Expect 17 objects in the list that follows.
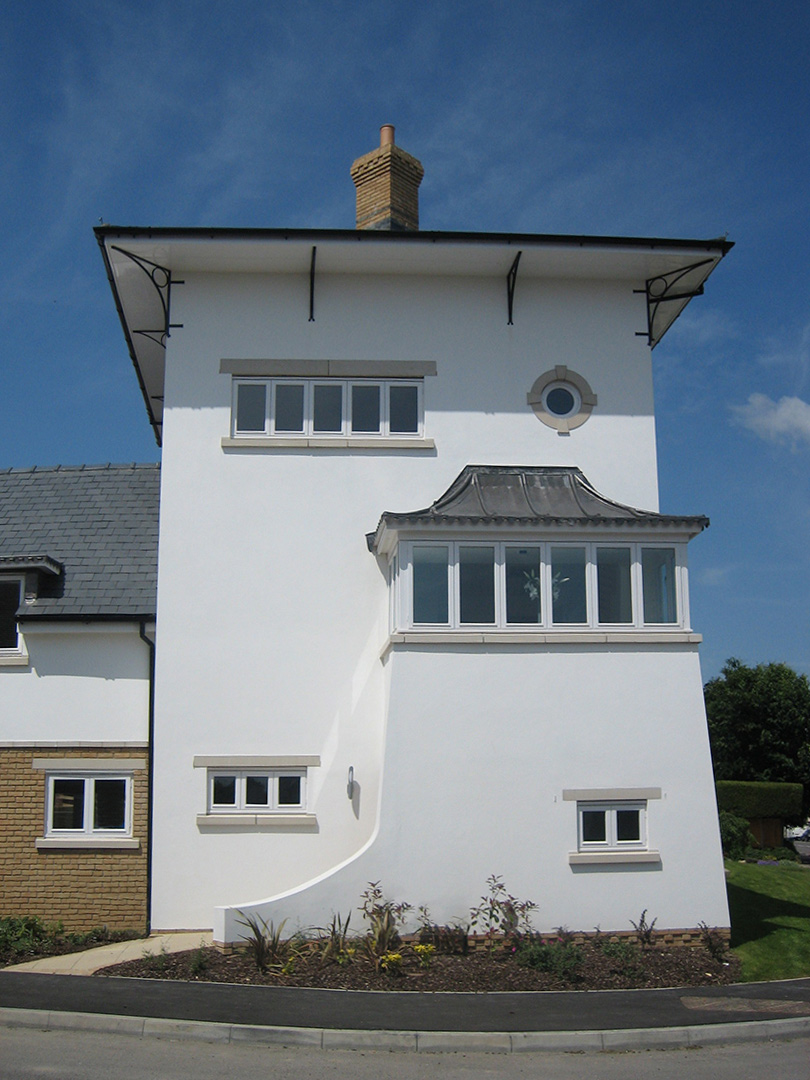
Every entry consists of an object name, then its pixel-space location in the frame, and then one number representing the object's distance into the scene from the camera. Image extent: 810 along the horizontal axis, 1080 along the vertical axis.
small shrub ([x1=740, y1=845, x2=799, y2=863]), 29.49
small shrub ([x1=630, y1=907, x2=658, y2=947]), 12.04
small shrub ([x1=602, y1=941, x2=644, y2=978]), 11.20
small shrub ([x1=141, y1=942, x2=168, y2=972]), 11.07
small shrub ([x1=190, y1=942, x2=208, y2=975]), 10.77
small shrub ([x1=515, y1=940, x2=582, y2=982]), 10.91
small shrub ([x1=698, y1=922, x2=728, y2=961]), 11.95
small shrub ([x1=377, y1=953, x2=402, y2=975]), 10.83
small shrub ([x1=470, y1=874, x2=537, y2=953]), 11.84
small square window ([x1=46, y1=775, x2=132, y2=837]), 13.60
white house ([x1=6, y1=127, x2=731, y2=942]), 12.29
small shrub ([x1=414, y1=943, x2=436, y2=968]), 11.20
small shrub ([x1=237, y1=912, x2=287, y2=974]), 10.98
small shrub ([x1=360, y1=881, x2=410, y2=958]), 11.24
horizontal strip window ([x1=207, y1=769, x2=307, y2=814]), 13.55
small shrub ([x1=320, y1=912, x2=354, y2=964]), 11.24
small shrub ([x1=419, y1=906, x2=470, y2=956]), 11.70
